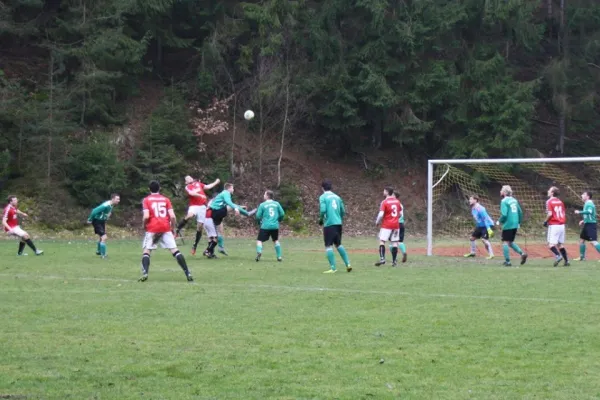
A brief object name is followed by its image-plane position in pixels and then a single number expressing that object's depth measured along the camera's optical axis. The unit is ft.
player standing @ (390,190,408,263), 76.49
